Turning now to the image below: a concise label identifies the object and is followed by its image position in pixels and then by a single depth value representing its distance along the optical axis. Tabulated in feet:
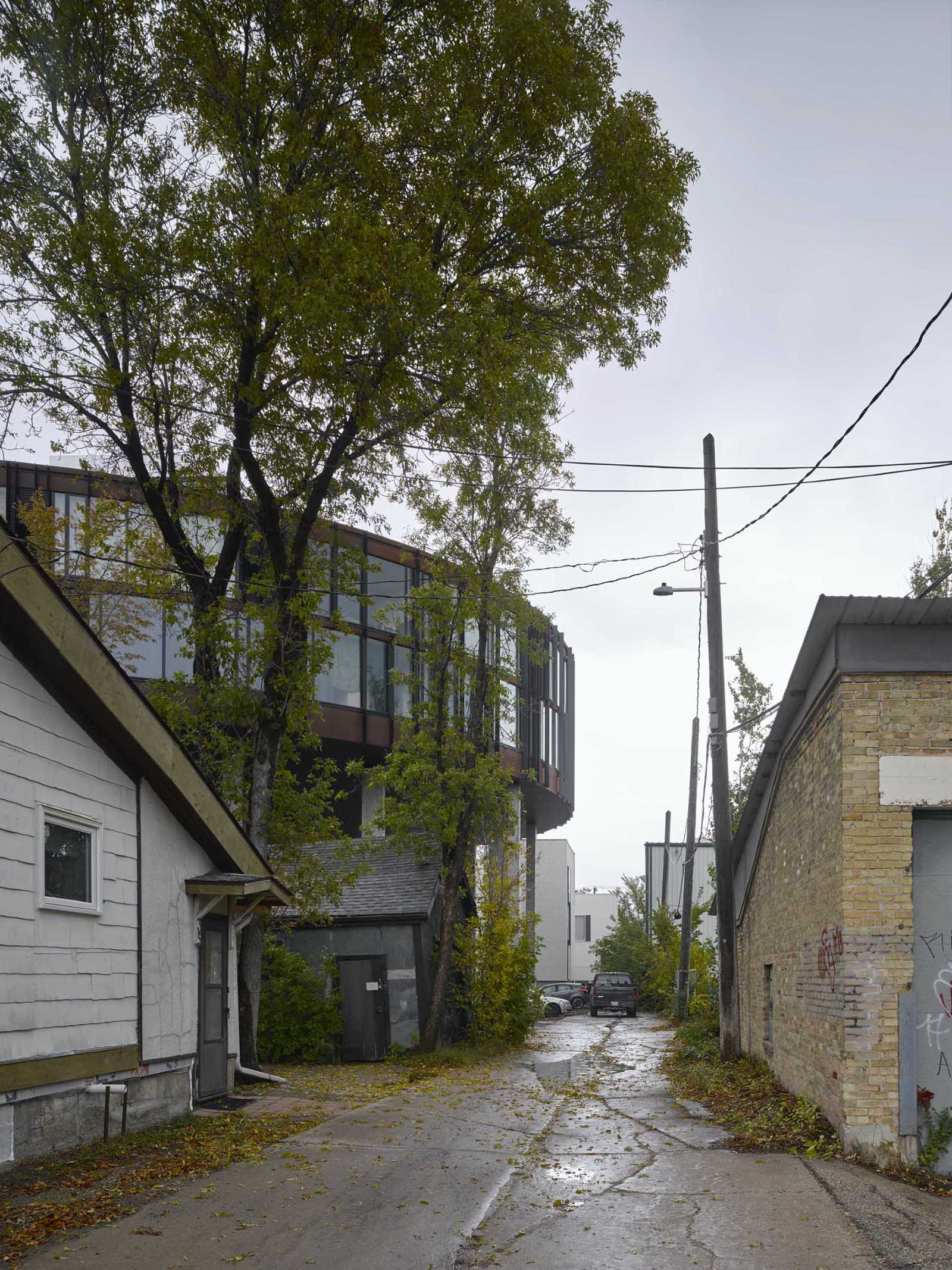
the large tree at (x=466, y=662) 83.56
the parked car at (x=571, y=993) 175.63
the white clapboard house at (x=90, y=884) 32.73
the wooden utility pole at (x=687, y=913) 112.27
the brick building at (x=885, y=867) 34.50
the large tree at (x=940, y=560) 79.36
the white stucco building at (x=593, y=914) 283.59
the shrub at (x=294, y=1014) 74.79
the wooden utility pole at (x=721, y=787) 64.85
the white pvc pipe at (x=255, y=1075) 54.90
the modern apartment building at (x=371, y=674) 90.68
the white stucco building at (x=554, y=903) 230.48
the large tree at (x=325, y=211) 49.32
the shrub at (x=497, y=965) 87.15
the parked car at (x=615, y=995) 150.51
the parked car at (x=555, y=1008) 154.61
